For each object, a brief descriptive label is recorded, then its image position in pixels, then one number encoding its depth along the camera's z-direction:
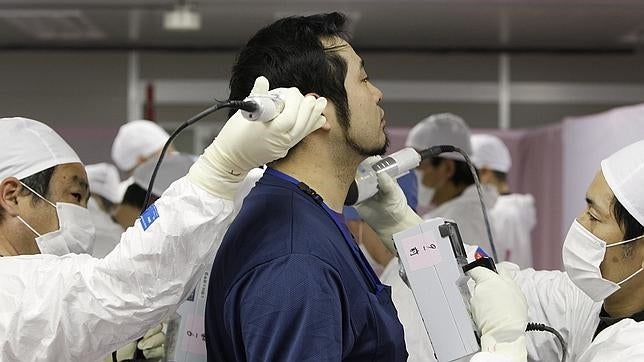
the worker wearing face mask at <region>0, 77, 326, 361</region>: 2.48
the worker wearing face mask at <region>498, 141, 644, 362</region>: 3.10
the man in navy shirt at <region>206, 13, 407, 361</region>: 2.50
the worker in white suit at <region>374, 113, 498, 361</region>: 5.70
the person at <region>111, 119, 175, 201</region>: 7.52
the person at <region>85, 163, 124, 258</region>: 6.86
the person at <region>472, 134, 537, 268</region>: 7.74
